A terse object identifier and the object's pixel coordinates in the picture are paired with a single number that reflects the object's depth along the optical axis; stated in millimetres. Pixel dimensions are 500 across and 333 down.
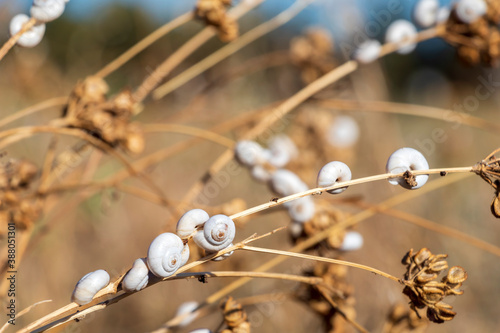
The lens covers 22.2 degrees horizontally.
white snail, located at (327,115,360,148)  1290
